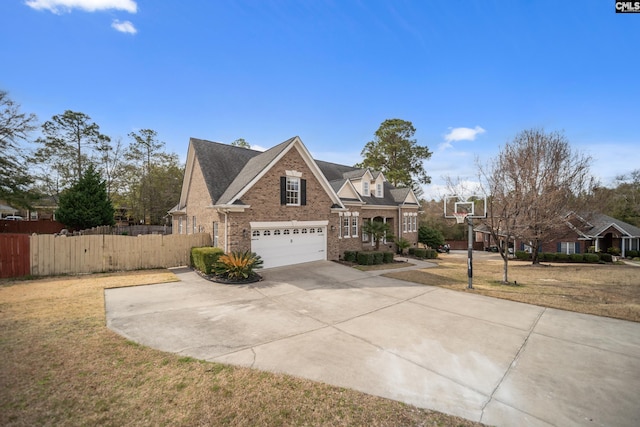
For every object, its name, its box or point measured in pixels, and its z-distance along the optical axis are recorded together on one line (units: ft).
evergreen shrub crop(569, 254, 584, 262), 78.64
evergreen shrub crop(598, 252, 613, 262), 78.47
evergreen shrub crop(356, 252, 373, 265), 55.67
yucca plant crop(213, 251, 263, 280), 37.58
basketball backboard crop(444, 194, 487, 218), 40.52
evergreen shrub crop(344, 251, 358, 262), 57.19
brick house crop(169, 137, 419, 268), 44.70
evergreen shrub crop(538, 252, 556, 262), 80.24
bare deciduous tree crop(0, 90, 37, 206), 64.18
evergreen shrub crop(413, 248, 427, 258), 79.25
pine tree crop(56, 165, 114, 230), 75.10
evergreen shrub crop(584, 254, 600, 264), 77.05
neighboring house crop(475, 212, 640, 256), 90.84
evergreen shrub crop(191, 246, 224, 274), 39.70
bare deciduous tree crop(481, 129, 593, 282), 44.01
